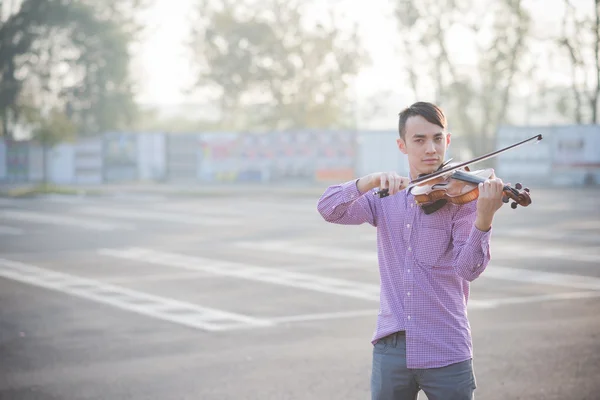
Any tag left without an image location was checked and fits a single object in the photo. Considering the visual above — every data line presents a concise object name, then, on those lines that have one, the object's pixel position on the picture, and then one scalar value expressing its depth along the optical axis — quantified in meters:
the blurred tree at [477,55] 47.09
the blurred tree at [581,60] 45.62
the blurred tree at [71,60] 59.81
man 3.60
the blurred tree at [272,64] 57.06
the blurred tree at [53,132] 41.38
